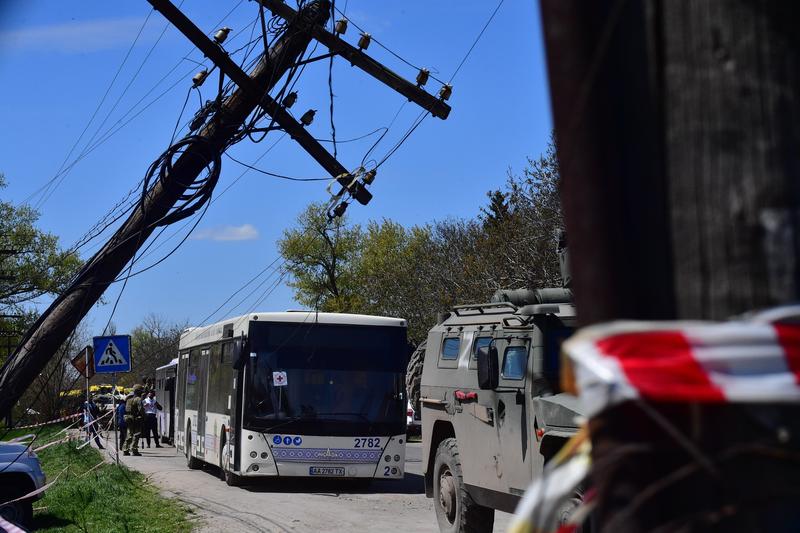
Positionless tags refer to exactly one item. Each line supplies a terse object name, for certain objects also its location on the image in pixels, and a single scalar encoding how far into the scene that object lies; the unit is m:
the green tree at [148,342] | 77.75
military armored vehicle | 9.27
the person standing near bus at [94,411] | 27.83
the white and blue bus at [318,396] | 16.75
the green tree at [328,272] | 66.94
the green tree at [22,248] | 40.00
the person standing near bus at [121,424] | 29.98
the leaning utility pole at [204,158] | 10.05
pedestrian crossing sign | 20.31
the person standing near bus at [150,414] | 34.91
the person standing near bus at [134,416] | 27.81
